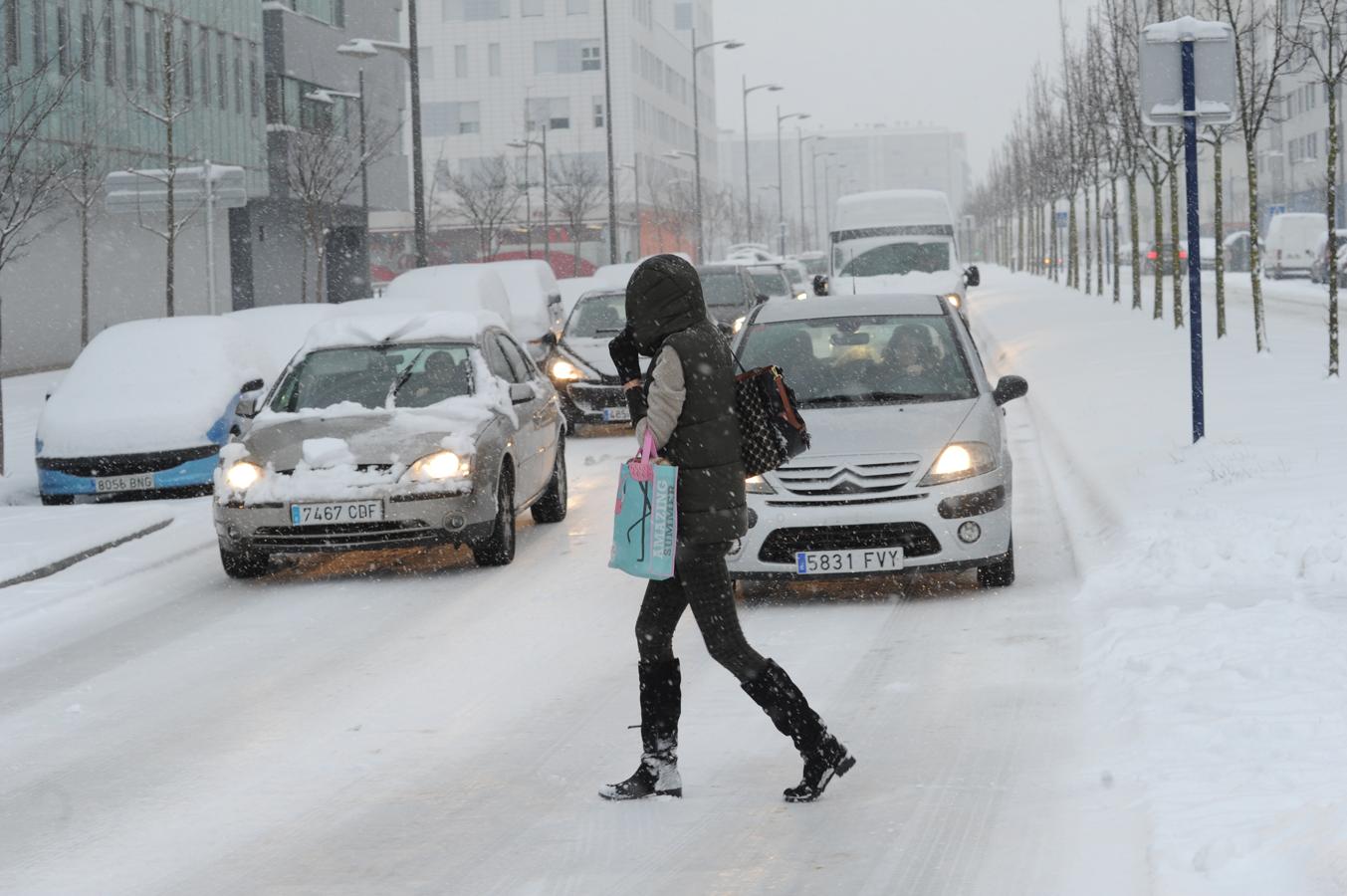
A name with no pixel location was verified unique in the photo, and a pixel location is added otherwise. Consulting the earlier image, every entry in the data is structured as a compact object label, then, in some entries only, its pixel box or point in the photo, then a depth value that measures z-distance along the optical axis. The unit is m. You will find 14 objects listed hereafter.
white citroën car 9.70
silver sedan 11.16
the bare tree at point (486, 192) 72.50
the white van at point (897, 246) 31.80
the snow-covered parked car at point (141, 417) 15.81
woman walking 5.93
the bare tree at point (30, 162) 18.34
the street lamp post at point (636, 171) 93.31
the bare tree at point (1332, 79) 18.97
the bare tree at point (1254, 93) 21.58
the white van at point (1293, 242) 63.41
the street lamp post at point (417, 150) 29.19
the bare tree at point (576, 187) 80.38
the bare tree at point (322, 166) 45.50
